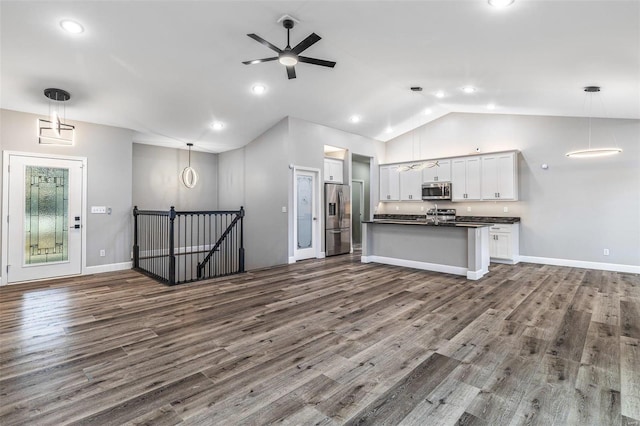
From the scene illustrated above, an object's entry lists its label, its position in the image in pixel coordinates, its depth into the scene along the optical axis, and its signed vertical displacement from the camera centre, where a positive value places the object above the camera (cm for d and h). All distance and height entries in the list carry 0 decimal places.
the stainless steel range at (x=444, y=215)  681 +2
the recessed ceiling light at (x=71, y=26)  326 +200
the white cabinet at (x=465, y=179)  729 +88
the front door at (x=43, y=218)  507 -2
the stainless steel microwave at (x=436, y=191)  773 +63
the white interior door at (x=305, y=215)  698 +3
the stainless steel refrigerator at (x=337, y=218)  748 -4
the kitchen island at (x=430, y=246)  529 -56
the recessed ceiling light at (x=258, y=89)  529 +216
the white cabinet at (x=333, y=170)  762 +114
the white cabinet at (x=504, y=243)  659 -57
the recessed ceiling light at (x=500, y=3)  268 +182
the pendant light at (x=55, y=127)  472 +148
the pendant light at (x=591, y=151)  436 +97
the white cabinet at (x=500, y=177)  676 +86
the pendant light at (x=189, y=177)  755 +96
